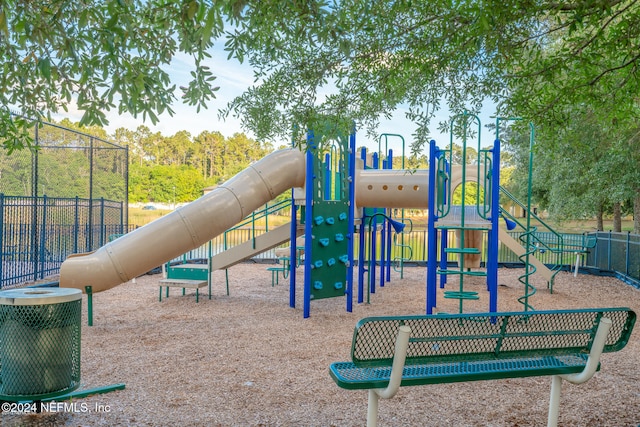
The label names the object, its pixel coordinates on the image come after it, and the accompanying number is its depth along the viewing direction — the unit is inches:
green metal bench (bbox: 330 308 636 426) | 119.5
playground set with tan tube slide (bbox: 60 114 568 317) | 316.2
